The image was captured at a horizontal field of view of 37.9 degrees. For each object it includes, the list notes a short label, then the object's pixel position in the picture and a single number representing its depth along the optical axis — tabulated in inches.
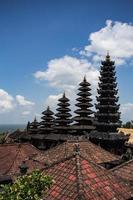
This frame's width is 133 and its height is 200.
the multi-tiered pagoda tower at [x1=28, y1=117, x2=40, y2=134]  1681.5
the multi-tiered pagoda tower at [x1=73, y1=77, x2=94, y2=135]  1382.2
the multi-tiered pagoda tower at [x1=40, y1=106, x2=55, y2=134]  1564.4
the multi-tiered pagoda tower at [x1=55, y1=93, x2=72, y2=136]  1465.7
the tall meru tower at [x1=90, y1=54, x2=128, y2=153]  1212.2
